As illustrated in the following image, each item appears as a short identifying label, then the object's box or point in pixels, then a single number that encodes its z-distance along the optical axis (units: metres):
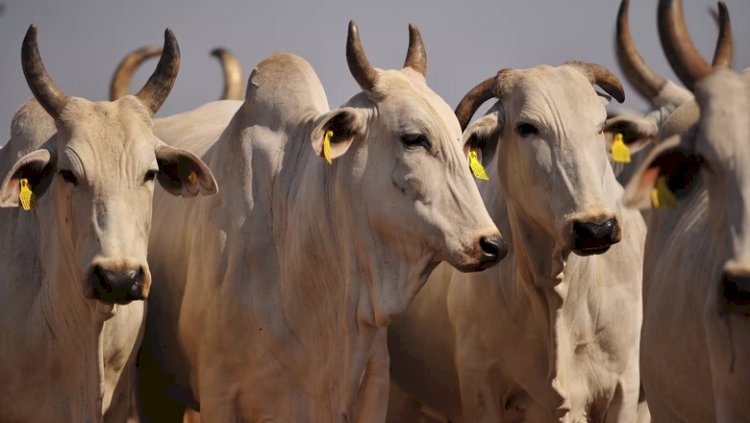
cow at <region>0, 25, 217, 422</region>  17.34
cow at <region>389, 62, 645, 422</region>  18.95
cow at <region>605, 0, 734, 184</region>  17.41
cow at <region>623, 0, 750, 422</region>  14.84
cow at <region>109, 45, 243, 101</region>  24.81
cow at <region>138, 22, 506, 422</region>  17.91
